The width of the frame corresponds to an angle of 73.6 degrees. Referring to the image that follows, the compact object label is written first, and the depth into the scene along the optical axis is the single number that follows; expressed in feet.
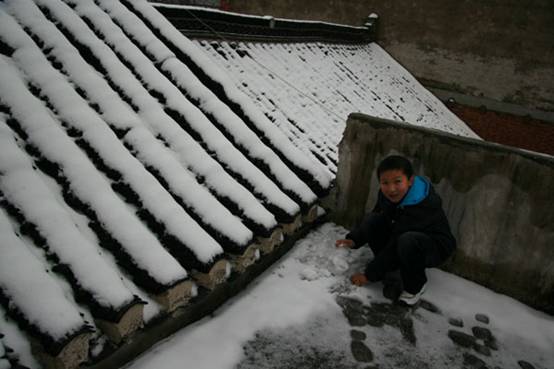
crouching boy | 9.45
